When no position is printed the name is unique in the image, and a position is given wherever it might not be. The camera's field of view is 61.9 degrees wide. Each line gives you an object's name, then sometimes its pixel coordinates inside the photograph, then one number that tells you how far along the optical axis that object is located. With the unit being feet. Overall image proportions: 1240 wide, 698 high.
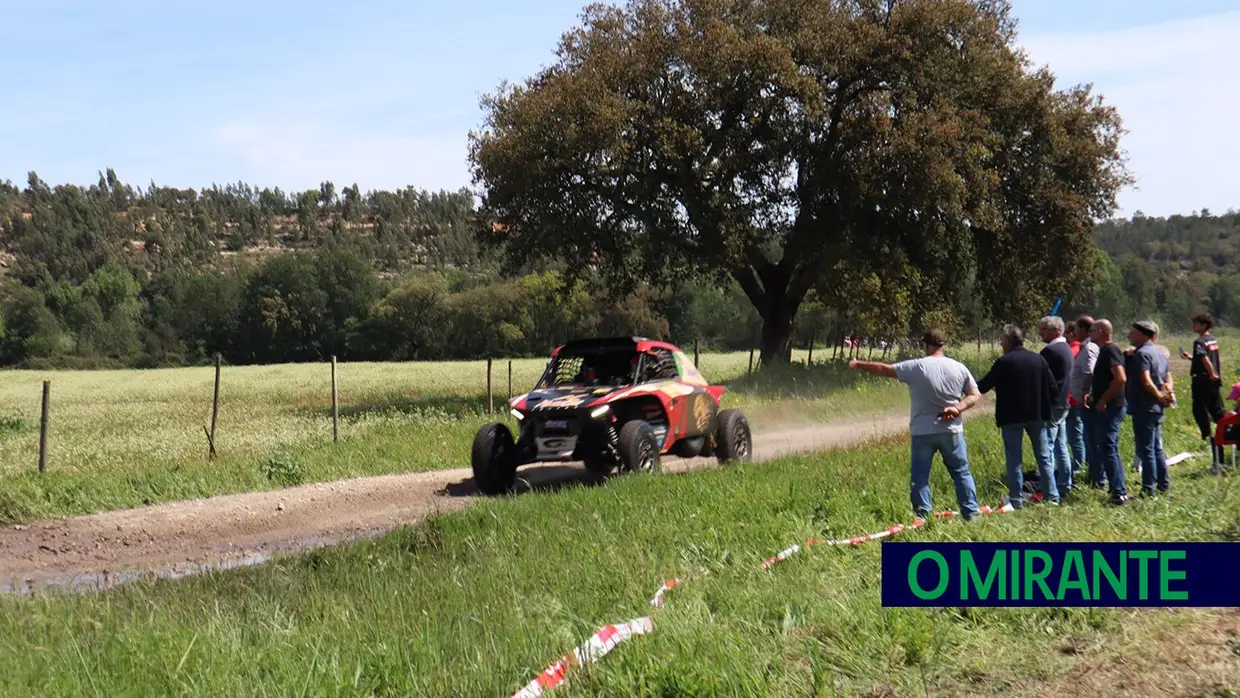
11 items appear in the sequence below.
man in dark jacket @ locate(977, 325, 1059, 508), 31.32
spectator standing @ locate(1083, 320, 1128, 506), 31.81
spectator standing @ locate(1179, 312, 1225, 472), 42.45
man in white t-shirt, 29.78
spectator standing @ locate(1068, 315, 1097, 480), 35.45
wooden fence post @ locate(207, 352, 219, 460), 56.34
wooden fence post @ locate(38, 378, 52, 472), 50.11
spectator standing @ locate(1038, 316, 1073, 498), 34.19
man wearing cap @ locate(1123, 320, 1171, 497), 32.24
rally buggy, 42.93
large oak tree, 87.61
